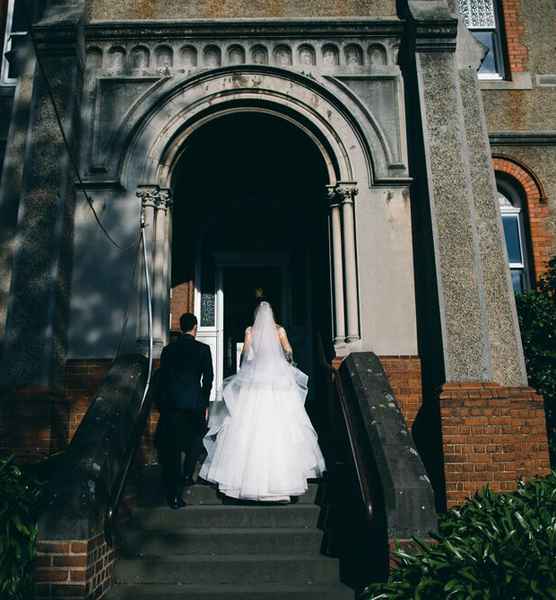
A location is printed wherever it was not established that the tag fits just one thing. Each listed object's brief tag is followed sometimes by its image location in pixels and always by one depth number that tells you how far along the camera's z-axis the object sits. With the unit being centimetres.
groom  557
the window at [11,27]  928
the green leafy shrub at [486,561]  378
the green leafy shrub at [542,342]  704
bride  547
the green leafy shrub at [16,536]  413
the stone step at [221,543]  502
